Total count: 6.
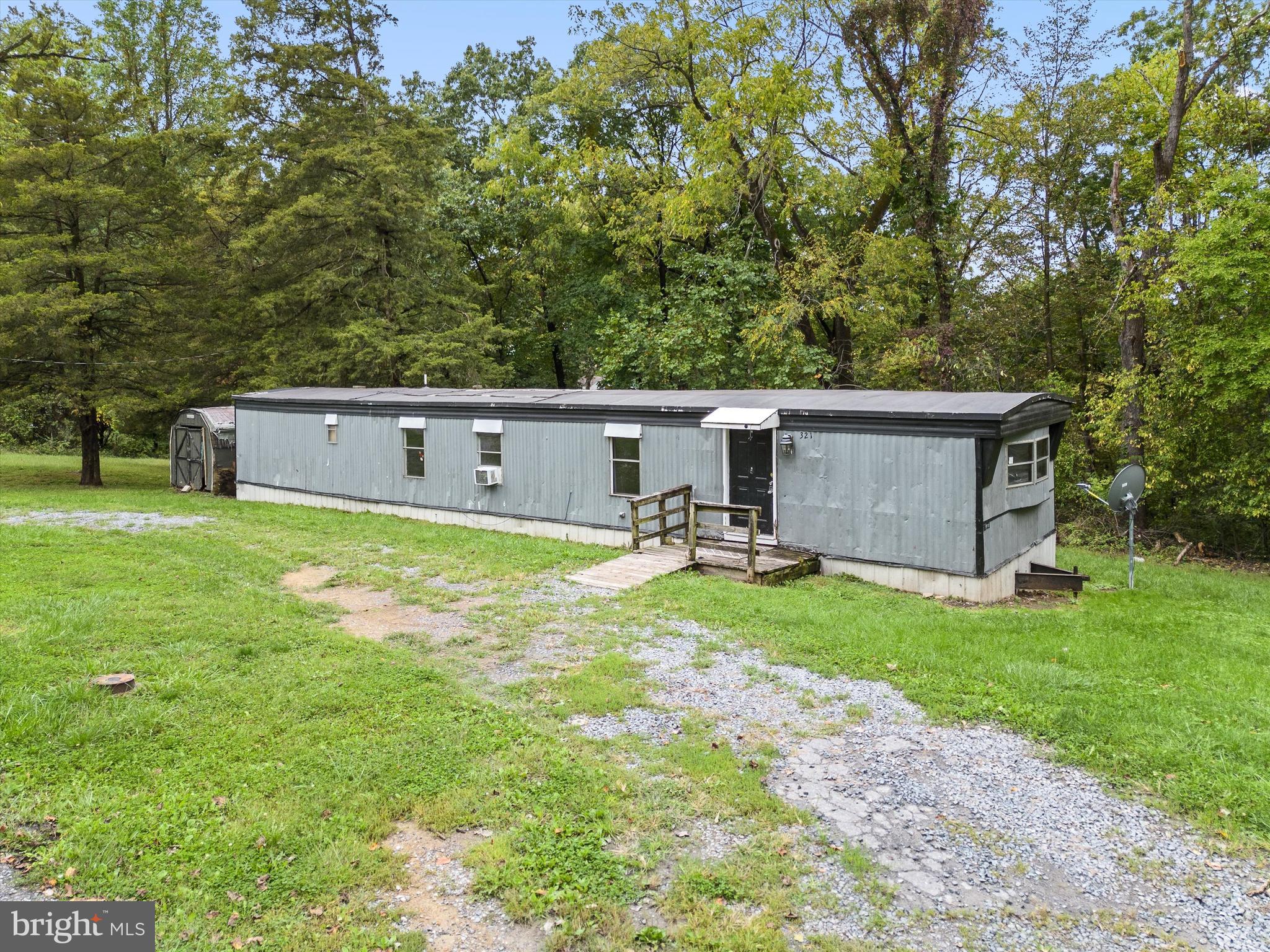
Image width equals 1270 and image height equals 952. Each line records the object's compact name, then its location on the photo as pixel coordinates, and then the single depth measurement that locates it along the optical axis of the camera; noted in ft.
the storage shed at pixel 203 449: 67.31
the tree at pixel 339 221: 71.87
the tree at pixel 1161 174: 53.52
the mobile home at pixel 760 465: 33.04
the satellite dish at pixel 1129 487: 36.22
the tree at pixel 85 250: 62.23
